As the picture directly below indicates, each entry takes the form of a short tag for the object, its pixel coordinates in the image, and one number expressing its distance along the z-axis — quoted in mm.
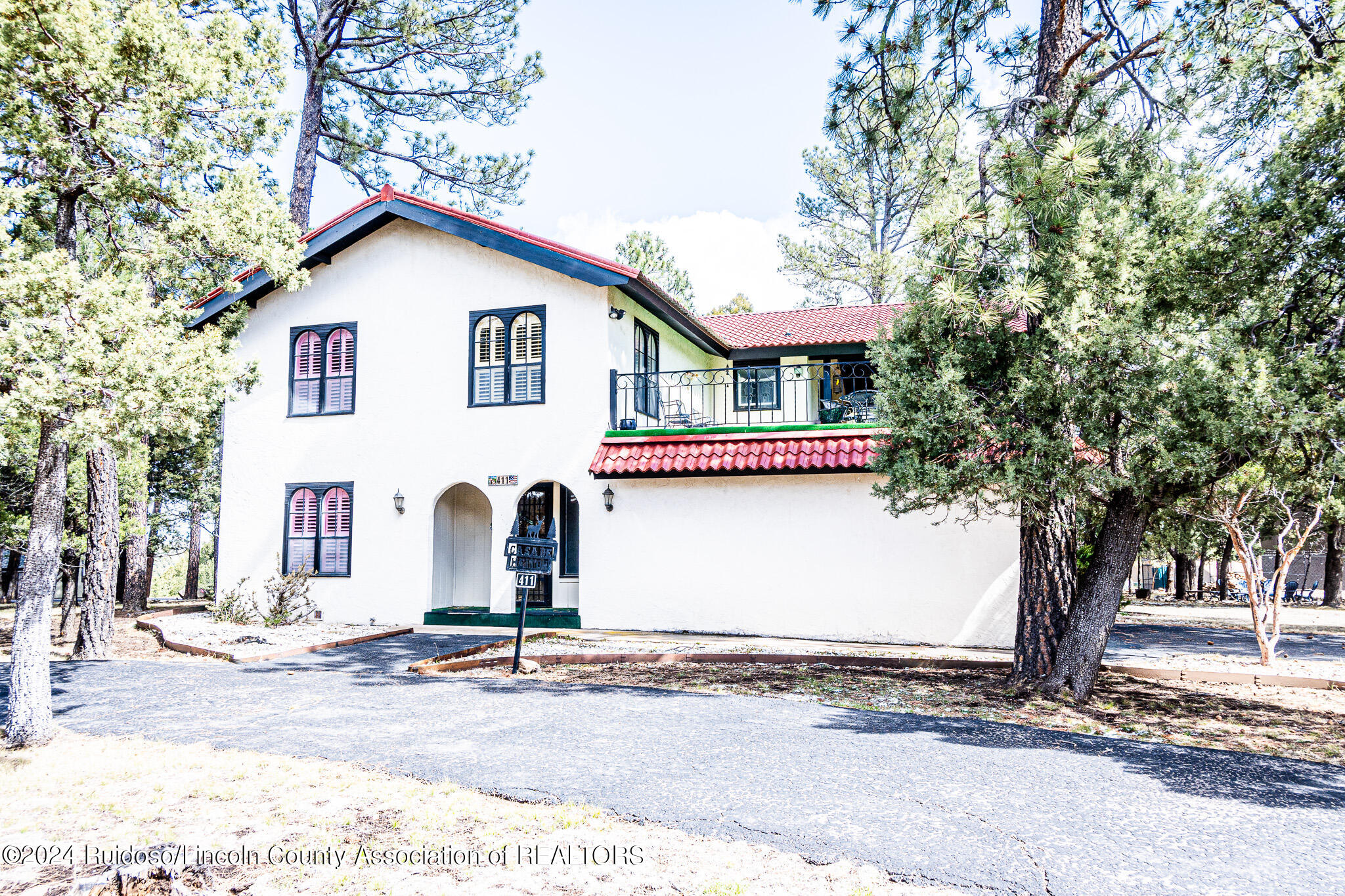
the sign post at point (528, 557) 10461
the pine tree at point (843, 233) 31641
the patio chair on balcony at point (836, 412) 15117
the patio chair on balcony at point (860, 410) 14508
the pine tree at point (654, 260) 31828
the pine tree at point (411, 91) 21672
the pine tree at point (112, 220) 5930
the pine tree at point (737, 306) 40719
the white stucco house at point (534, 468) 13453
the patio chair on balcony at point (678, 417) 16703
